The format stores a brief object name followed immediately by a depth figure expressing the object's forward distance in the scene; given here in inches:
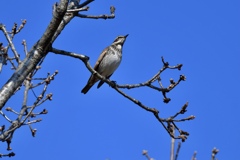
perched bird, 898.1
